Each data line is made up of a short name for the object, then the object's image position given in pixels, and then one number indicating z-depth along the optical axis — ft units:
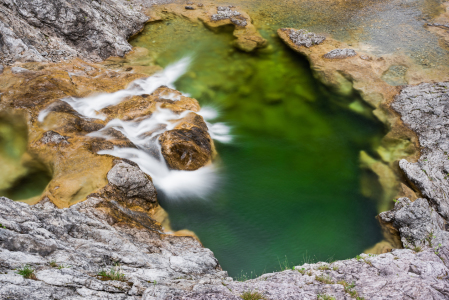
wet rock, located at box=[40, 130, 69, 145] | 31.07
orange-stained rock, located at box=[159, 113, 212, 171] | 35.29
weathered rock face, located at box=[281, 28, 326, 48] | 60.29
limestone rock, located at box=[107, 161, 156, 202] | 28.89
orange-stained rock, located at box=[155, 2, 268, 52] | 61.36
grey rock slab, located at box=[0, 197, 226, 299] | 15.58
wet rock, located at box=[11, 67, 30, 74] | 37.91
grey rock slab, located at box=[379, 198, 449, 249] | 28.60
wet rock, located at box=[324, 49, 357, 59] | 55.88
